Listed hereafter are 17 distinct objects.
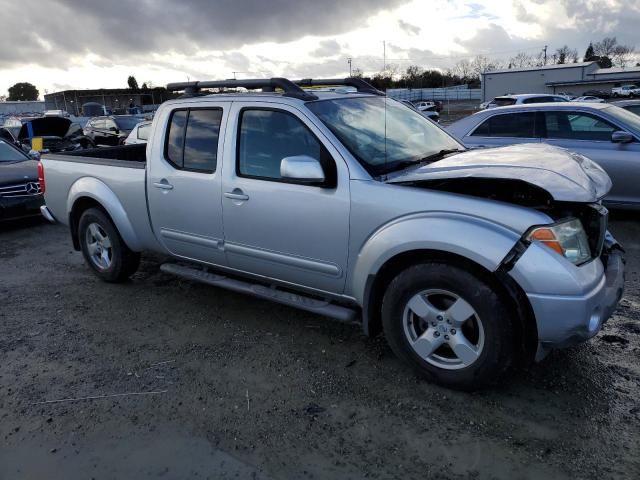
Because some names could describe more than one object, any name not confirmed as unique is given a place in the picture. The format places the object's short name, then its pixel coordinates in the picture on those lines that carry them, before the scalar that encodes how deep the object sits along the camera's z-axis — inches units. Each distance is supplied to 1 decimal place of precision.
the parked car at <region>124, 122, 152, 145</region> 386.3
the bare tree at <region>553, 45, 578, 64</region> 3784.5
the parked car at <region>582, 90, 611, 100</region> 1548.4
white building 2135.8
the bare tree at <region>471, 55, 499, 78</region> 3841.5
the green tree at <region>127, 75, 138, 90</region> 3566.4
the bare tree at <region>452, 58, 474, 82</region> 3737.7
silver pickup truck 115.6
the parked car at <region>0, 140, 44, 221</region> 312.5
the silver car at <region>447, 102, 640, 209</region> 259.9
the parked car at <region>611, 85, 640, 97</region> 1718.4
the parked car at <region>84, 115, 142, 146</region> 771.4
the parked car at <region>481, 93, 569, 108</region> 702.5
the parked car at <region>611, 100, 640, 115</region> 338.3
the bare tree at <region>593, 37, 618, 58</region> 3887.8
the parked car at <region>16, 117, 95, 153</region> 629.9
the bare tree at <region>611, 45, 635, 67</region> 3646.7
